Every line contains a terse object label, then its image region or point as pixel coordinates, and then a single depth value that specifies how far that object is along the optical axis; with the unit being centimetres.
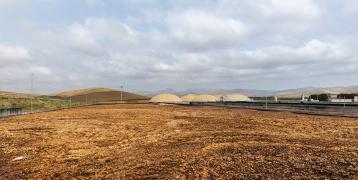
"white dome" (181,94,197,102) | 17349
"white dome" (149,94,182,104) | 15456
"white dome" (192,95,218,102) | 16250
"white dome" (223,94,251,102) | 14525
